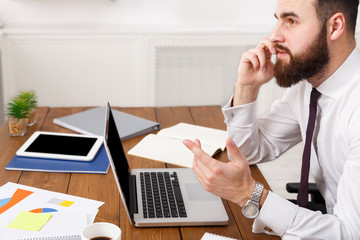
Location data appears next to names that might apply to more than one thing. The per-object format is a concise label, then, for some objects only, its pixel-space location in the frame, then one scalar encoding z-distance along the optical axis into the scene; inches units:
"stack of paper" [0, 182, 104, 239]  41.7
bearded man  43.1
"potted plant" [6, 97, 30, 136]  63.9
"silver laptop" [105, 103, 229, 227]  44.1
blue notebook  54.7
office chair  59.3
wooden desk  43.4
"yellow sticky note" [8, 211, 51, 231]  42.4
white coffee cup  36.1
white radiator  123.6
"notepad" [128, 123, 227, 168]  60.2
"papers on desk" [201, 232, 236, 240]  41.9
